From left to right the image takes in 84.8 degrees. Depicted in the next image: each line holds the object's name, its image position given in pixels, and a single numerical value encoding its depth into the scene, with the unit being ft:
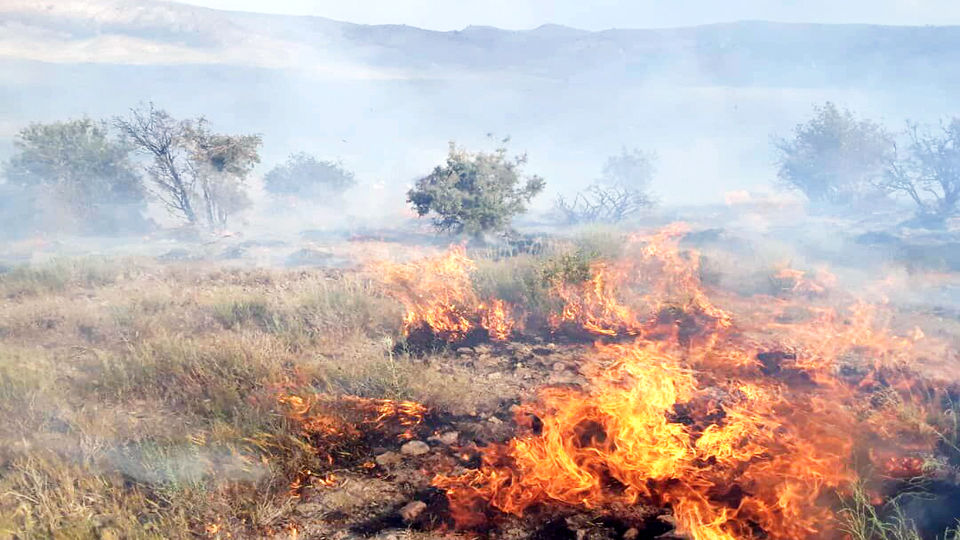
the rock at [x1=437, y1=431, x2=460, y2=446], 16.07
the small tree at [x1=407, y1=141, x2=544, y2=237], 55.16
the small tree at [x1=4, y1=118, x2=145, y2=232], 68.85
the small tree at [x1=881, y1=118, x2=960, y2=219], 67.00
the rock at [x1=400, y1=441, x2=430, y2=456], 15.48
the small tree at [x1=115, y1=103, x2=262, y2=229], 60.80
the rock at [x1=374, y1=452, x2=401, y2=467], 15.02
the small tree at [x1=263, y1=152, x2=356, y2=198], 94.68
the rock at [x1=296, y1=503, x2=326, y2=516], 13.04
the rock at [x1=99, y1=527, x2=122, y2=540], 11.44
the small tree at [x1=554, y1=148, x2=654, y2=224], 108.47
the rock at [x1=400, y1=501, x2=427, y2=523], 12.82
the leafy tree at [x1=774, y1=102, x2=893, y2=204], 77.71
